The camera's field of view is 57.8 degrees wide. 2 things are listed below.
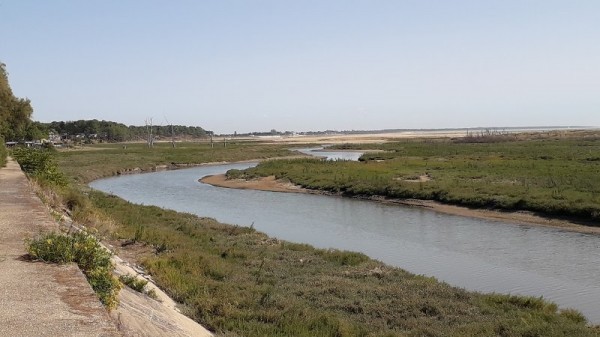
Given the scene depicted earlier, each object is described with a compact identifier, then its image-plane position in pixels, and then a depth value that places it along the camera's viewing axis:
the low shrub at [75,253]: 7.91
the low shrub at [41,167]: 22.89
